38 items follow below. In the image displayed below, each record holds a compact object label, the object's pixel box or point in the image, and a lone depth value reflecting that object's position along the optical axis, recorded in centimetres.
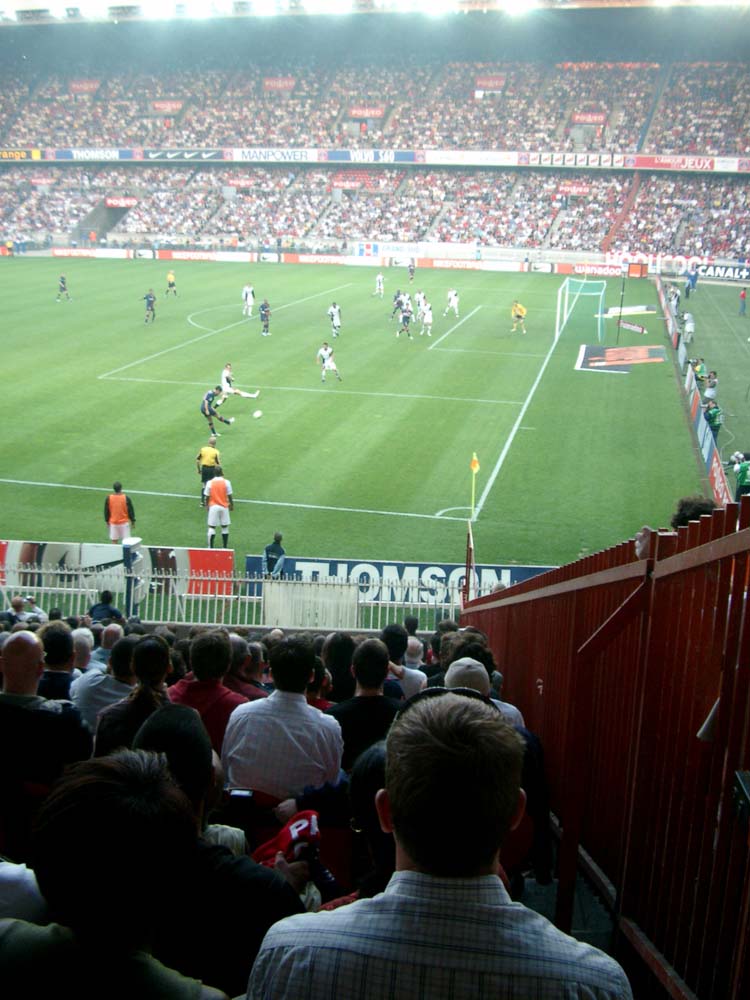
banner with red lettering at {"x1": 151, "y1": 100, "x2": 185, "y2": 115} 8150
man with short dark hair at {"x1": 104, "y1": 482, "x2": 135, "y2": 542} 1722
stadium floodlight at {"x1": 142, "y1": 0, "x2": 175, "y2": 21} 7806
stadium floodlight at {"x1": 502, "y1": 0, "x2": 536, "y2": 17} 6919
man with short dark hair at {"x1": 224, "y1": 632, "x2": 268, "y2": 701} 636
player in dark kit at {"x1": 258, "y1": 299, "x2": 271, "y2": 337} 3669
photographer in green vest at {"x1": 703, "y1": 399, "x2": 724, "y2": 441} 2397
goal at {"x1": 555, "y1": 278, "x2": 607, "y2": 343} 4160
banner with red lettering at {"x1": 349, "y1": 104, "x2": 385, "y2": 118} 7794
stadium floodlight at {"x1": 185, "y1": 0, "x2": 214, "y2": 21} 7769
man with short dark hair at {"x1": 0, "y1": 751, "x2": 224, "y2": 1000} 220
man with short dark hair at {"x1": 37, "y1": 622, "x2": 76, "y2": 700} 621
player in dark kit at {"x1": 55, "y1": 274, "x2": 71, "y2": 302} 4516
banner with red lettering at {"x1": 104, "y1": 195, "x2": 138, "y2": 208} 7606
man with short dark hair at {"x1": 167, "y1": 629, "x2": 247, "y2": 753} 533
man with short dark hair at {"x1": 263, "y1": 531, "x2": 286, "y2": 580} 1588
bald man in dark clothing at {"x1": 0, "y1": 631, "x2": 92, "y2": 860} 407
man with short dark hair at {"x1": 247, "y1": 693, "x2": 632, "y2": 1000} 206
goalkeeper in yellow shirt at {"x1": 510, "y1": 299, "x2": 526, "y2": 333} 3903
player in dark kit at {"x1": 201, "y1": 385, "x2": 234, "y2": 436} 2356
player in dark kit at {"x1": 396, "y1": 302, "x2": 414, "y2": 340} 3778
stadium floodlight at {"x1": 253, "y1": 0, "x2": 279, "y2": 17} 7556
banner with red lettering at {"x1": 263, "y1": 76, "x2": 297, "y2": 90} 8212
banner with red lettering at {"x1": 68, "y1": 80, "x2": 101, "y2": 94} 8469
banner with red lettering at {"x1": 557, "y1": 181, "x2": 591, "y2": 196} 7031
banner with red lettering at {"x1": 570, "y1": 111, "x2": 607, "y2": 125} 7256
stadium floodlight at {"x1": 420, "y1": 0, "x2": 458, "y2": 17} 7181
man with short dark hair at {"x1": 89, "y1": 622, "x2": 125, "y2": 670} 955
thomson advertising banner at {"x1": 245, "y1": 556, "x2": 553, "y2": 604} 1581
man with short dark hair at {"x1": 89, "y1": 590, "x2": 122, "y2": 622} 1245
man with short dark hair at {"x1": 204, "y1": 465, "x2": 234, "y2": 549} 1756
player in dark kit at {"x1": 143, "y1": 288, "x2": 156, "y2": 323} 3978
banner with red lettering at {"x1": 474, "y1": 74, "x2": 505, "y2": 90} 7731
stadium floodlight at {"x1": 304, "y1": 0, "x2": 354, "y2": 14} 7419
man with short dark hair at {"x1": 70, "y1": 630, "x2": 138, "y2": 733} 623
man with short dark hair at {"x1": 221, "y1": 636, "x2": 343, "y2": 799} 451
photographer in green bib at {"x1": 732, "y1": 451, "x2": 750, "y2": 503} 1931
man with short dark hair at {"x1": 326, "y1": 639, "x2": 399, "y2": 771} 509
